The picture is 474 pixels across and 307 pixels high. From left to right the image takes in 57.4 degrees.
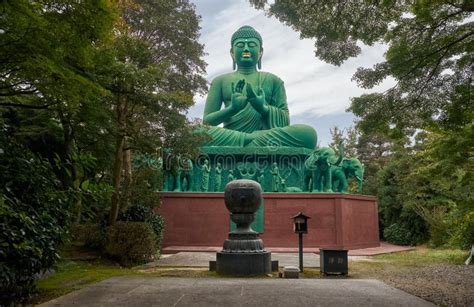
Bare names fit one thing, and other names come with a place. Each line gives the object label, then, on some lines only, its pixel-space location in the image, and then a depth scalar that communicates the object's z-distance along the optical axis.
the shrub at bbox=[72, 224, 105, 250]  10.00
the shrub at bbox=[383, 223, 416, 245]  20.00
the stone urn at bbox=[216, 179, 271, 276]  8.02
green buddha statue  18.22
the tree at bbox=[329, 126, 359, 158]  33.44
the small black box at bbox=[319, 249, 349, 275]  8.41
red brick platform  14.20
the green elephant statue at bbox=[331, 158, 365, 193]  16.75
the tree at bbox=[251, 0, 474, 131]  6.02
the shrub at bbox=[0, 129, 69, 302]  4.04
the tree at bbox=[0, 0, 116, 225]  4.27
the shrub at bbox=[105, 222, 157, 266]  9.67
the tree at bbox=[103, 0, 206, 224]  8.15
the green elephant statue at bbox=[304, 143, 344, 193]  16.52
